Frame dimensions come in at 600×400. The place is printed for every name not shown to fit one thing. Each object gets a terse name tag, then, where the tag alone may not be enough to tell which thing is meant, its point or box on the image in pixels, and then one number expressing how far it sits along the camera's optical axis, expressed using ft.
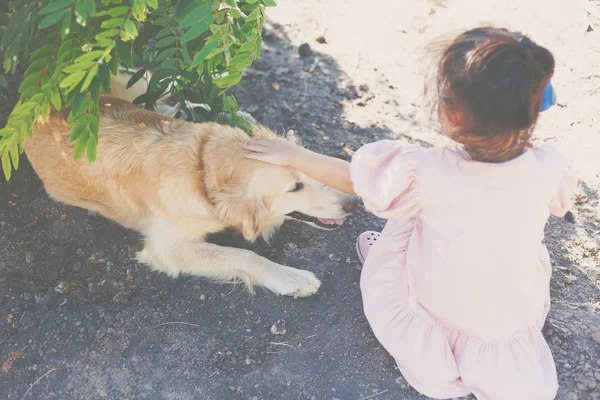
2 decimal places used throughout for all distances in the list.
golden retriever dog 11.19
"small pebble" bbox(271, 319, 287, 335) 11.30
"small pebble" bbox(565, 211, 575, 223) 13.30
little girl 7.25
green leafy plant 8.16
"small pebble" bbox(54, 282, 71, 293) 12.00
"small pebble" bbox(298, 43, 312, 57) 18.39
